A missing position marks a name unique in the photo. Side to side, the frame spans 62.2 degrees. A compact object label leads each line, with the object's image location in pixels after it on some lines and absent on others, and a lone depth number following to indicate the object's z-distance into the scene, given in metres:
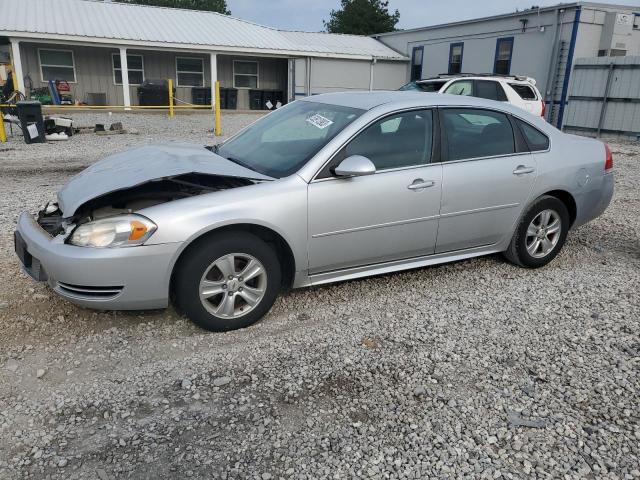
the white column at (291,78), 26.42
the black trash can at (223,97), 24.86
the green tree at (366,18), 49.06
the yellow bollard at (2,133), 12.80
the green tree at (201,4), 53.03
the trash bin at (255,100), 26.42
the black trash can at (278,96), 26.91
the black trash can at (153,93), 22.00
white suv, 12.62
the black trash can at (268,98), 26.55
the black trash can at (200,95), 24.70
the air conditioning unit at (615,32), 18.17
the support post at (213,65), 22.67
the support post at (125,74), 21.12
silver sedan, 3.30
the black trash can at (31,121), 12.27
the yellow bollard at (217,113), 14.97
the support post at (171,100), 19.00
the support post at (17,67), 19.50
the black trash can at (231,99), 25.02
